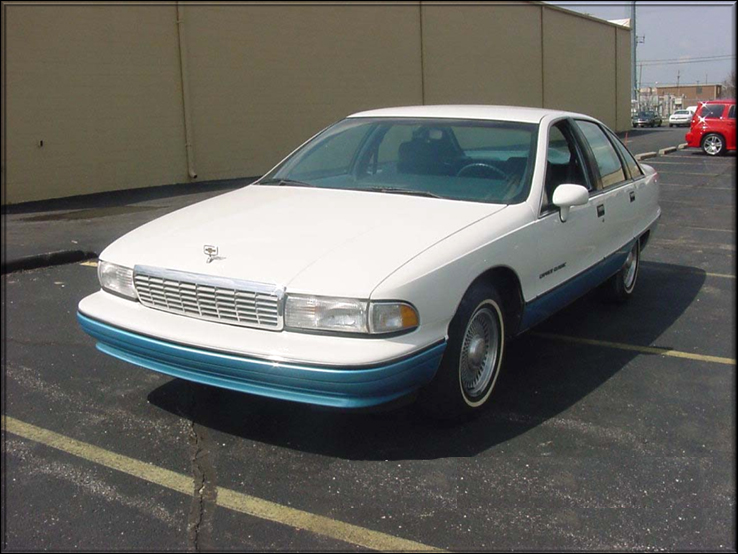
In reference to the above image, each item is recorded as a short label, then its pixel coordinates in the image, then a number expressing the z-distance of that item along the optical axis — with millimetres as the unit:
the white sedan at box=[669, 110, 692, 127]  42231
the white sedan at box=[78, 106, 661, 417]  3391
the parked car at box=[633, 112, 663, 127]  39562
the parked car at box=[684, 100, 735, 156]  22484
